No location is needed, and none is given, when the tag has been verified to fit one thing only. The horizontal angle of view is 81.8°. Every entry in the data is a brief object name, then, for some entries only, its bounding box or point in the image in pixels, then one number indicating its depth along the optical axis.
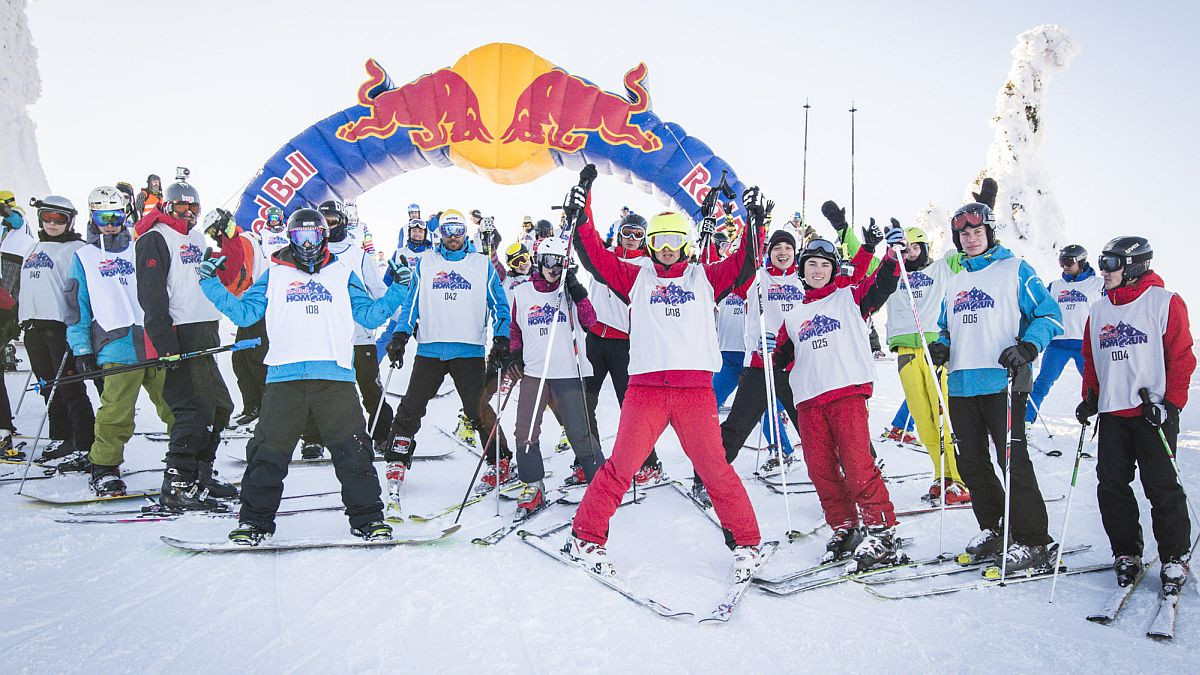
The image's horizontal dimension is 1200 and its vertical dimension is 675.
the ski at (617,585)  3.04
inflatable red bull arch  10.92
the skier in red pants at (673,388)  3.61
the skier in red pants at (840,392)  3.87
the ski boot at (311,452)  6.39
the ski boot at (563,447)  7.19
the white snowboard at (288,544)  3.74
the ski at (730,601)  2.98
